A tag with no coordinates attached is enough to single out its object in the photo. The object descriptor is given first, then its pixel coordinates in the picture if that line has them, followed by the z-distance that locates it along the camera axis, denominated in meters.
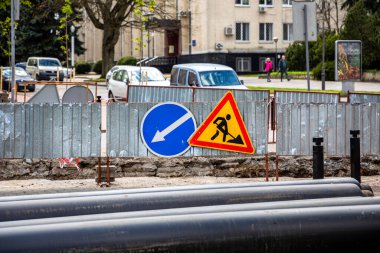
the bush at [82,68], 77.75
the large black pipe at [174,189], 6.23
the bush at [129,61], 66.25
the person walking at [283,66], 49.70
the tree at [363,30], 45.38
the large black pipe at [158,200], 5.84
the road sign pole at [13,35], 17.44
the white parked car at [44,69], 50.69
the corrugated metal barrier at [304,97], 17.14
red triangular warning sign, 12.34
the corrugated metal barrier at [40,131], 12.11
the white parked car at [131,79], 31.63
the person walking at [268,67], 50.26
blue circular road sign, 12.36
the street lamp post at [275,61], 64.40
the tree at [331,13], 59.97
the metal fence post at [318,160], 10.75
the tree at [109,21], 52.04
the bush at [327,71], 47.59
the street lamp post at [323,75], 36.25
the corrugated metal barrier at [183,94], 18.83
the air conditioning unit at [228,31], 63.25
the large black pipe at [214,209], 5.31
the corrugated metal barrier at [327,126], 12.70
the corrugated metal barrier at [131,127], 12.38
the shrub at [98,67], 76.04
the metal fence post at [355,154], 11.12
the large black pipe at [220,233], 4.91
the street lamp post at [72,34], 57.84
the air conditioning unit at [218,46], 62.75
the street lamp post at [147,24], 49.94
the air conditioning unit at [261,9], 66.12
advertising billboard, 27.03
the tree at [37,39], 66.38
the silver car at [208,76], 26.33
